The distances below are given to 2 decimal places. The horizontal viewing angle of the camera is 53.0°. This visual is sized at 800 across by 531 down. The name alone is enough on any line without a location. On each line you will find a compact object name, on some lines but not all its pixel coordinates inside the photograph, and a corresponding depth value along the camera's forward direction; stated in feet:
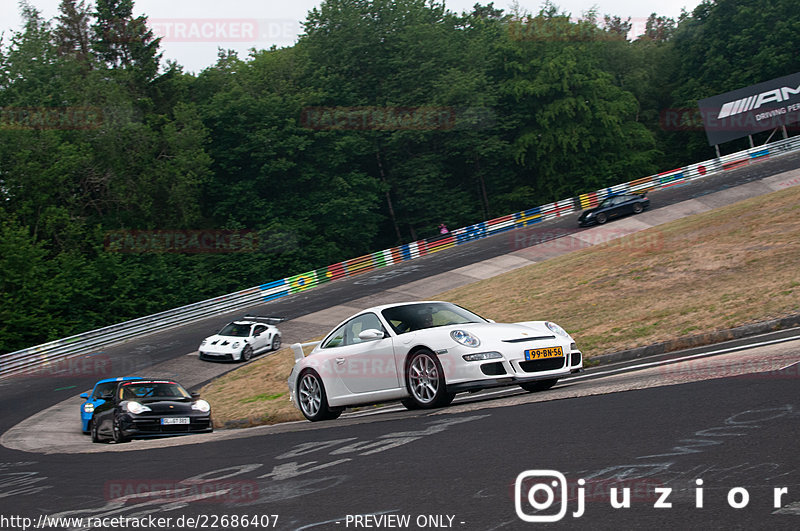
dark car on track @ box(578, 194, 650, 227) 140.97
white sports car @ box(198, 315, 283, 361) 92.68
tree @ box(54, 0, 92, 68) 237.25
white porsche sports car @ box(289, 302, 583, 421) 31.45
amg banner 173.06
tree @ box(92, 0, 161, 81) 203.82
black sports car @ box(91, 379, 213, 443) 46.14
